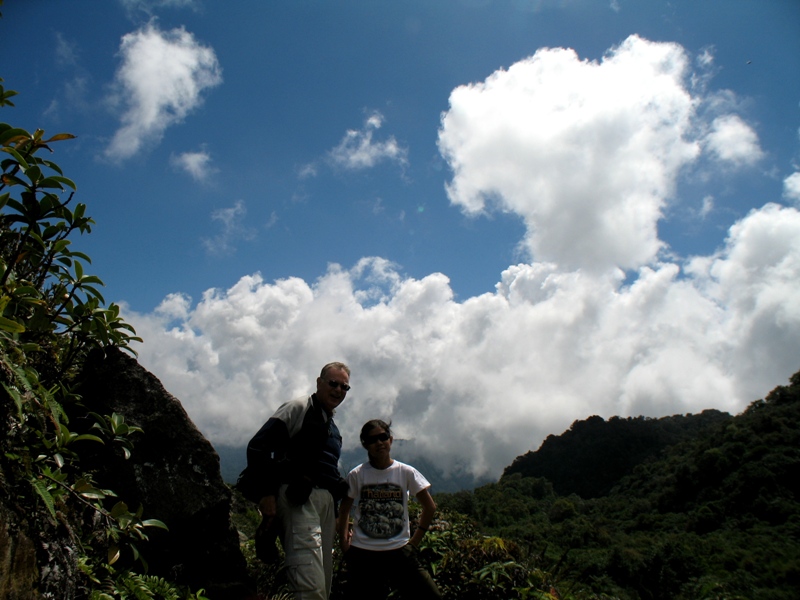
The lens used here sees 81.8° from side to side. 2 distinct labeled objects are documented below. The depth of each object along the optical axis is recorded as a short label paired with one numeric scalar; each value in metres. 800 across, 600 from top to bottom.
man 3.04
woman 3.48
